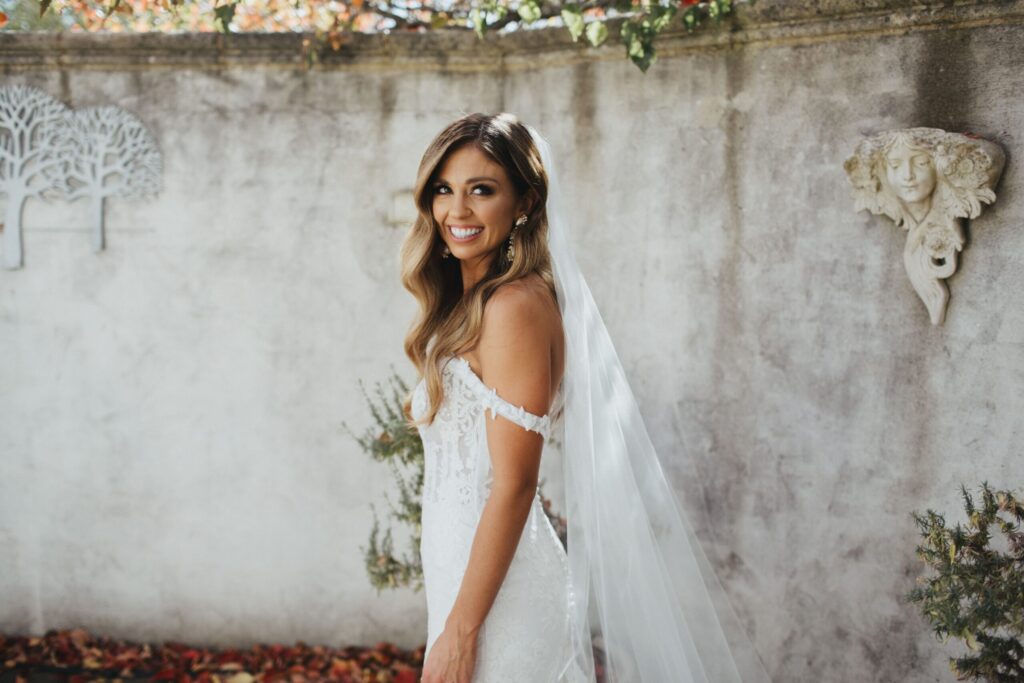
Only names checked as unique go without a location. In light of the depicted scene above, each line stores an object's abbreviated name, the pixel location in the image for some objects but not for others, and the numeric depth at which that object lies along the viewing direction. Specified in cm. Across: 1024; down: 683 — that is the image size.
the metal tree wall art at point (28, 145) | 398
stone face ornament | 285
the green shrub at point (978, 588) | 201
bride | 187
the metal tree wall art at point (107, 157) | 399
